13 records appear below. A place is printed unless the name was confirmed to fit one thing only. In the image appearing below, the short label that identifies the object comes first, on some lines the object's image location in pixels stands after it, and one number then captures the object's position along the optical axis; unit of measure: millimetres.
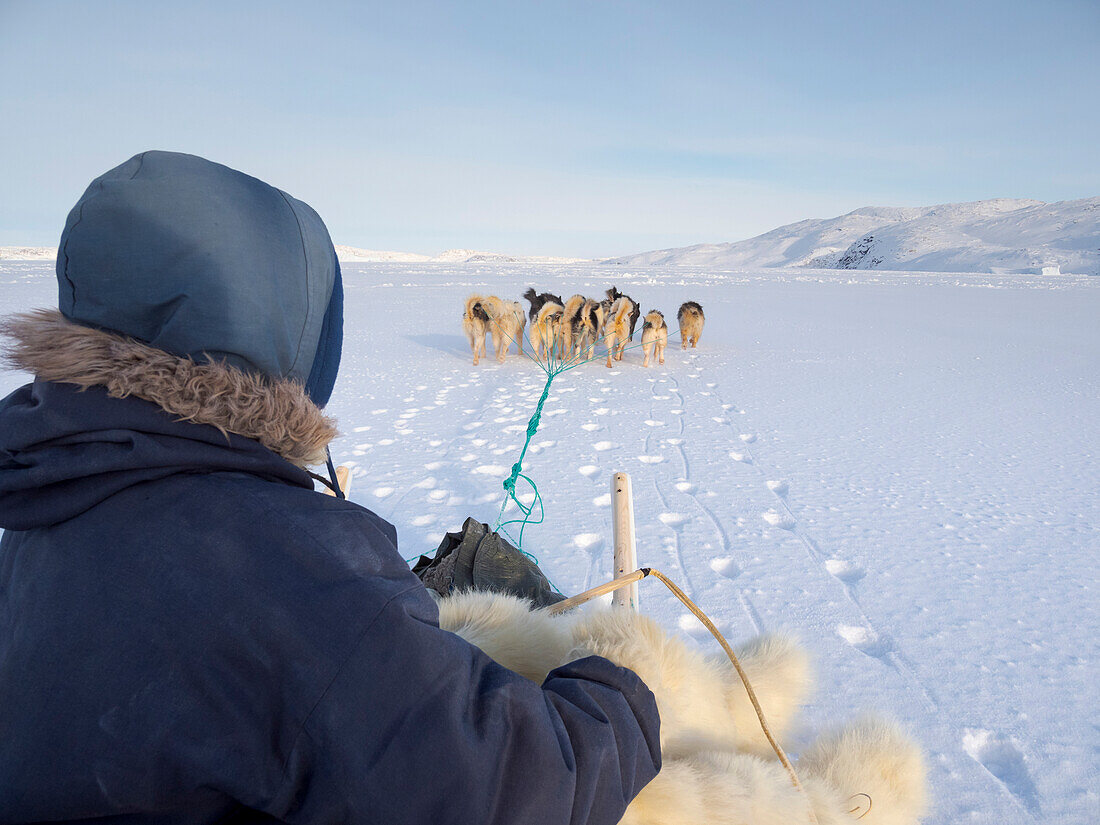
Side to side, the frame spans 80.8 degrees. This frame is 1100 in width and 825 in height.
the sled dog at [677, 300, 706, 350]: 9188
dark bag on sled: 2096
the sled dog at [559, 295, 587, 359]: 8352
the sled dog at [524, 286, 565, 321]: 8820
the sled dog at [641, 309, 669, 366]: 8414
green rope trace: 3248
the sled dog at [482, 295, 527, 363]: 8242
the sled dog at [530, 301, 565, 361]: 8273
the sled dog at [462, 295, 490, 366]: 8133
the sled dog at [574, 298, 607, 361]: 8297
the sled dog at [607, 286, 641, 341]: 8381
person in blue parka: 697
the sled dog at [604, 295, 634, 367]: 8086
